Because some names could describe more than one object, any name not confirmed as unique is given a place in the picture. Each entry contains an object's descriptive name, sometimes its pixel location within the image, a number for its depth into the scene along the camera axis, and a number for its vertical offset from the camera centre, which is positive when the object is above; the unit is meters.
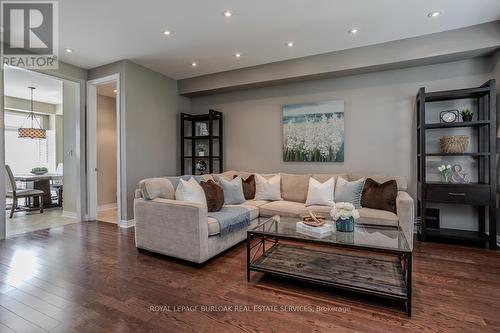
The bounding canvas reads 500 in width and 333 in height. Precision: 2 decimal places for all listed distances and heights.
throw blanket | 2.78 -0.62
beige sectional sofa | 2.53 -0.63
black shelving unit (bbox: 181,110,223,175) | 4.99 +0.48
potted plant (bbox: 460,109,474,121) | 3.23 +0.61
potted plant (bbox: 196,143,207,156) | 5.22 +0.31
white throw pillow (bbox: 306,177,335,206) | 3.53 -0.41
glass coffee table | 1.88 -0.91
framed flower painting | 4.12 +0.53
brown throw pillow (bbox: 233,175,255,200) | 4.12 -0.39
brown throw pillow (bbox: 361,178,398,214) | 3.16 -0.41
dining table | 5.48 -0.44
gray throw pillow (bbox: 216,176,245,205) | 3.65 -0.40
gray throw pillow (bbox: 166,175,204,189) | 3.22 -0.20
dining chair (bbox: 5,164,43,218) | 4.65 -0.53
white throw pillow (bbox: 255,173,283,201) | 4.00 -0.38
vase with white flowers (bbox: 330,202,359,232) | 2.29 -0.47
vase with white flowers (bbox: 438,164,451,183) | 3.33 -0.10
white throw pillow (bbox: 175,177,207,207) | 2.88 -0.33
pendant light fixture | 6.05 +0.77
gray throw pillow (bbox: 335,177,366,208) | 3.42 -0.38
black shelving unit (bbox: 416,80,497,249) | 3.02 -0.12
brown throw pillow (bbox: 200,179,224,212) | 3.07 -0.38
